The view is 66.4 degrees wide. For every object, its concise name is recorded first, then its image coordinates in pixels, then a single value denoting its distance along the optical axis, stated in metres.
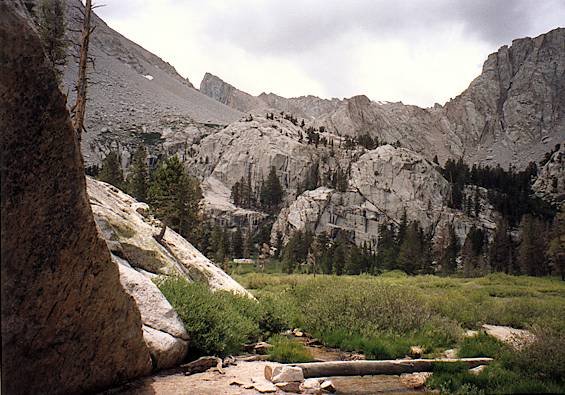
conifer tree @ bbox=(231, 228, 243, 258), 100.95
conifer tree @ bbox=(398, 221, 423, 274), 77.88
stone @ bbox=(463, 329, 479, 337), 16.46
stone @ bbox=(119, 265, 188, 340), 10.98
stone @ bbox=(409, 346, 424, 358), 13.95
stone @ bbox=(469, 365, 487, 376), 10.78
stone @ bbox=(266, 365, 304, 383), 10.02
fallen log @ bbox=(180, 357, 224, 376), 10.70
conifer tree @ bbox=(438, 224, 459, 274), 81.91
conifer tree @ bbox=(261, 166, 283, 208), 141.88
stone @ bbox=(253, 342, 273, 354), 14.28
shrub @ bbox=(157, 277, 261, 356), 12.31
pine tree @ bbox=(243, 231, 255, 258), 101.19
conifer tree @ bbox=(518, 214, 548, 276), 72.81
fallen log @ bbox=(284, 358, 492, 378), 11.39
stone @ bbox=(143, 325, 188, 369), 10.07
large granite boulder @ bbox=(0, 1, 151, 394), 5.10
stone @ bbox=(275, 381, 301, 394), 9.64
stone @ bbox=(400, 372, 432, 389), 10.61
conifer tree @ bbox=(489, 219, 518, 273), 83.50
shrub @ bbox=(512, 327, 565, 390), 10.00
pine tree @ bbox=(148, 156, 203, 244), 41.94
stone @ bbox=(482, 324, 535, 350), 12.30
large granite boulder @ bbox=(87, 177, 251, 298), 17.06
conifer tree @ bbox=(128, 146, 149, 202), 64.69
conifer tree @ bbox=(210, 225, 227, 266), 73.26
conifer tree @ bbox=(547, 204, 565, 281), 54.78
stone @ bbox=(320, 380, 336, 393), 9.95
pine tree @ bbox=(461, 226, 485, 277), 75.69
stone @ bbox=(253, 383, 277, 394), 9.31
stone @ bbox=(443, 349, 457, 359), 13.54
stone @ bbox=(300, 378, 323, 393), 9.75
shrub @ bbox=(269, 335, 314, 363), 12.70
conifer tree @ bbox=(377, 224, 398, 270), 81.50
